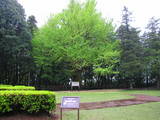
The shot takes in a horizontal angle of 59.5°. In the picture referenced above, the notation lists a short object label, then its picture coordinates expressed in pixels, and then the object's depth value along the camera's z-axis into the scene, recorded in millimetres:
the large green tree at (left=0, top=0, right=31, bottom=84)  13695
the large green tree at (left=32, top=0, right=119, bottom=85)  14227
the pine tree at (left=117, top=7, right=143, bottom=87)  17891
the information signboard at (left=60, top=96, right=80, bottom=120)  4039
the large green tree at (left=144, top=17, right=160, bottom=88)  19234
